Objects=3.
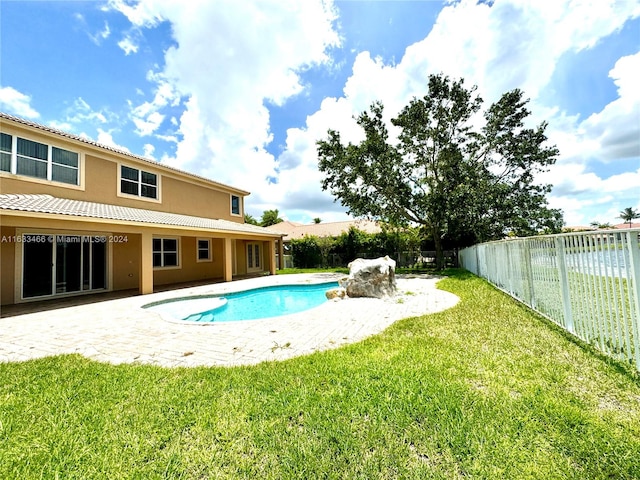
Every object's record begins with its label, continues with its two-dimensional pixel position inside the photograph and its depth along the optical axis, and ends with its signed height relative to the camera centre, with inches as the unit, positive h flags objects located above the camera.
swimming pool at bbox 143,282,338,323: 355.3 -75.9
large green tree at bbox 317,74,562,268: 773.3 +252.2
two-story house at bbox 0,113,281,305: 383.6 +60.4
